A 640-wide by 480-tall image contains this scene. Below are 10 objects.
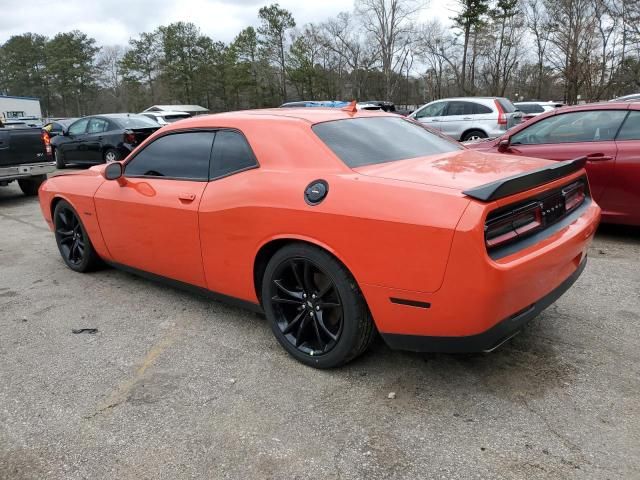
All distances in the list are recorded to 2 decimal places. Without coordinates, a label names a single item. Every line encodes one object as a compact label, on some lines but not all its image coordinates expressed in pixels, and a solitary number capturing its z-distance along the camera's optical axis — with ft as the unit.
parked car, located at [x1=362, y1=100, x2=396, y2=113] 62.22
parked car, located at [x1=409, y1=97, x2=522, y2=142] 43.21
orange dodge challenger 7.54
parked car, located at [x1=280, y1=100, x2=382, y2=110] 48.77
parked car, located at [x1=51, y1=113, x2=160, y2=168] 41.91
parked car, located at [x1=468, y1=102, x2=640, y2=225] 16.40
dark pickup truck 29.81
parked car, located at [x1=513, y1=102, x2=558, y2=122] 78.48
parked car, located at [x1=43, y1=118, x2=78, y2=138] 65.67
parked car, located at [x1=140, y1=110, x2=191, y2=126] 63.87
